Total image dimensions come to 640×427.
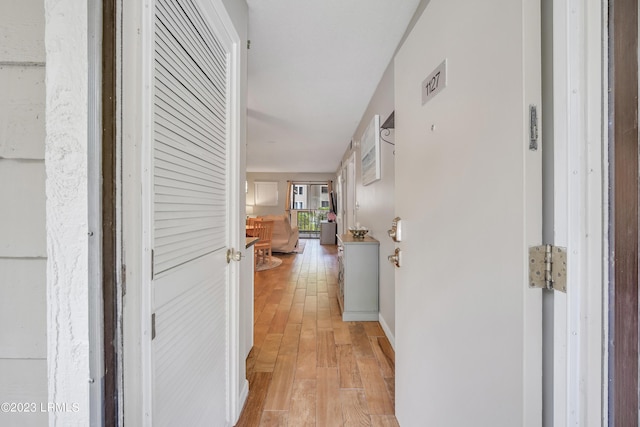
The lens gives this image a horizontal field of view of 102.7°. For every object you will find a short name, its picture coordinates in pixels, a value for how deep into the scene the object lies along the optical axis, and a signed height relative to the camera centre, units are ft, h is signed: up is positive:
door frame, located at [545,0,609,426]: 1.69 +0.08
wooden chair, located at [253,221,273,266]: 16.71 -1.54
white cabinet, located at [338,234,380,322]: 8.60 -2.13
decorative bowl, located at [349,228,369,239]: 9.62 -0.72
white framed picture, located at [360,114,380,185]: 8.39 +2.27
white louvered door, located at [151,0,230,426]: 2.34 -0.07
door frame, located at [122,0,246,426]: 1.76 +0.08
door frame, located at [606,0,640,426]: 1.58 -0.01
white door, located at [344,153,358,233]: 14.32 +1.17
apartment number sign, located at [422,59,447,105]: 2.92 +1.59
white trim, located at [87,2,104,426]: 1.52 +0.01
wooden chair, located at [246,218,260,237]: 16.60 -0.96
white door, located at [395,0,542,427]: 1.93 -0.05
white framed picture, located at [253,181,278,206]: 29.22 +2.31
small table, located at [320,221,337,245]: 26.58 -2.07
